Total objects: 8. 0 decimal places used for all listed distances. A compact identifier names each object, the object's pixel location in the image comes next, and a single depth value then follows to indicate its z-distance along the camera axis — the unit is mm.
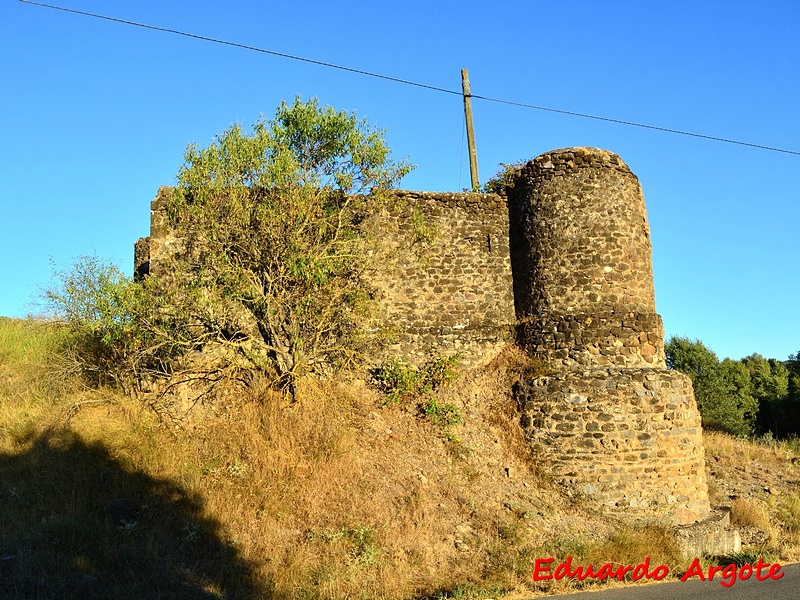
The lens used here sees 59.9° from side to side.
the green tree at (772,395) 41781
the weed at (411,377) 12742
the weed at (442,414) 12430
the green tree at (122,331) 11102
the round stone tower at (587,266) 12766
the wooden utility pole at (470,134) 19844
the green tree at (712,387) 35406
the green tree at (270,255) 11500
